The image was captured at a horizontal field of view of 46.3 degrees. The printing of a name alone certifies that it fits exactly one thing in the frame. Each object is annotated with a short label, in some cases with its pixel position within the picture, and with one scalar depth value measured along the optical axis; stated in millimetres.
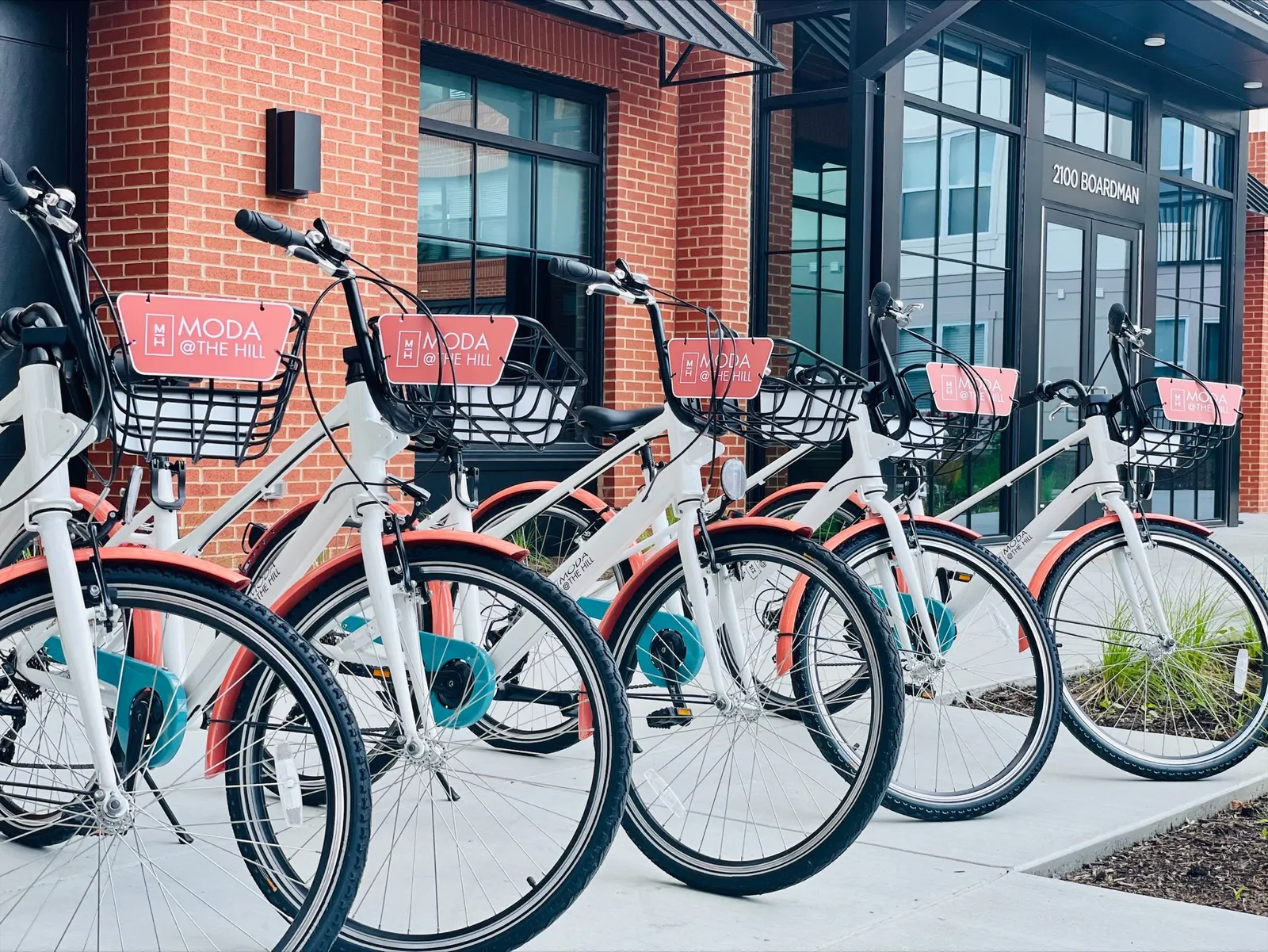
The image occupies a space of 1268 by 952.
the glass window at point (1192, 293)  14570
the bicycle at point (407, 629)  2783
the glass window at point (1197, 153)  14375
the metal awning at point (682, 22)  8281
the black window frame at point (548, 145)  8883
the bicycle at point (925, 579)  3855
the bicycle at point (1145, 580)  4406
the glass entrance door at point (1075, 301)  12570
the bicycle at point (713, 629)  3217
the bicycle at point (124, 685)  2357
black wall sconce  7195
